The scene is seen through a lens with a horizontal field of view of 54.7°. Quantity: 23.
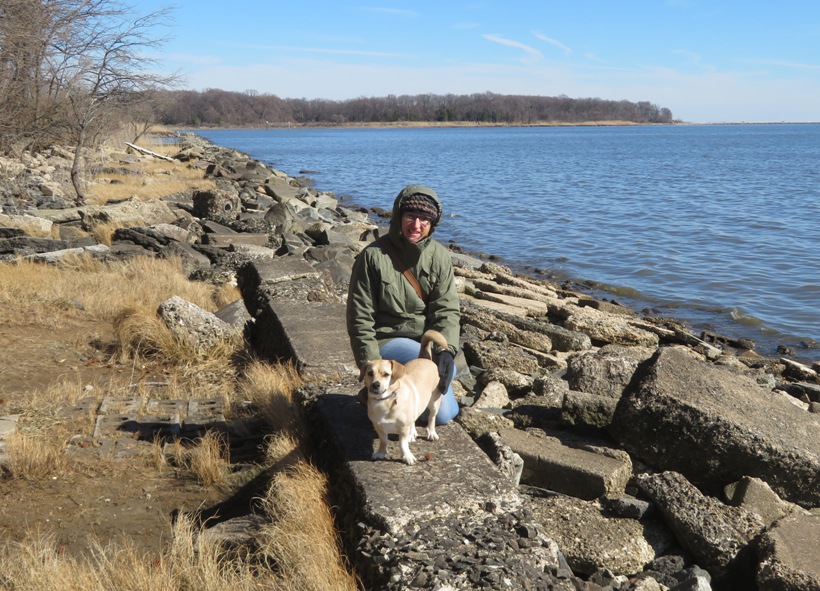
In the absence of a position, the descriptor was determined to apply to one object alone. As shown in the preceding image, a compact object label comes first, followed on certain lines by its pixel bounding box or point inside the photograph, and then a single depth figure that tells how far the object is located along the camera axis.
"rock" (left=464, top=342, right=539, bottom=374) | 8.23
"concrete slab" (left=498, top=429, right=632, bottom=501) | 4.99
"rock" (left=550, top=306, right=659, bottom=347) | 10.97
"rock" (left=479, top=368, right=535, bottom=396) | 7.30
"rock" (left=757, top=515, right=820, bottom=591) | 4.09
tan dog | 4.02
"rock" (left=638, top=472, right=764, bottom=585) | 4.43
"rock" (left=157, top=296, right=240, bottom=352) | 7.42
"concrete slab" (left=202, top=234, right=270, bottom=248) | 13.19
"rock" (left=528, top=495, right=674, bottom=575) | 4.38
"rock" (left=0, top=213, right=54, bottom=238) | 13.05
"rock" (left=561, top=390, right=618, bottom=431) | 5.91
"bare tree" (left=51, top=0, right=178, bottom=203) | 16.31
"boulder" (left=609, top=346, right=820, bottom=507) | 5.14
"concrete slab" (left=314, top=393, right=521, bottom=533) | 3.76
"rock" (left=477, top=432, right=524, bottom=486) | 4.84
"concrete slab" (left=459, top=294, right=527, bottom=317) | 12.01
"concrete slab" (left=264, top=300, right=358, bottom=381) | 6.05
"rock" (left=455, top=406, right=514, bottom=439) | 5.61
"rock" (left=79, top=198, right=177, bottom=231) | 14.18
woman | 4.61
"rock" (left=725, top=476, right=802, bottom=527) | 4.82
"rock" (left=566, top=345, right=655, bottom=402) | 7.07
